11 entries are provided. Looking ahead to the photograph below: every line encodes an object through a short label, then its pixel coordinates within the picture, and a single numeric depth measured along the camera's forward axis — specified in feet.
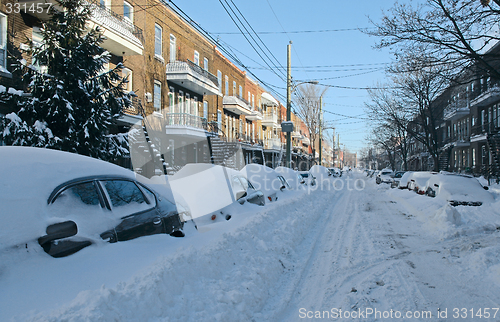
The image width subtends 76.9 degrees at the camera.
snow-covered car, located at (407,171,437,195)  48.67
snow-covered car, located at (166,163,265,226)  23.41
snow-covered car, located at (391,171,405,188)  78.12
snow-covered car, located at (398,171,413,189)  58.99
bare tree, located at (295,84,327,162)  130.93
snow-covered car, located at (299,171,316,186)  78.12
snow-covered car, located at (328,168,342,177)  153.95
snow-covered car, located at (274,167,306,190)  56.98
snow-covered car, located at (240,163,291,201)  38.41
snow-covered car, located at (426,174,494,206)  36.63
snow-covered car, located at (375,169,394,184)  101.40
